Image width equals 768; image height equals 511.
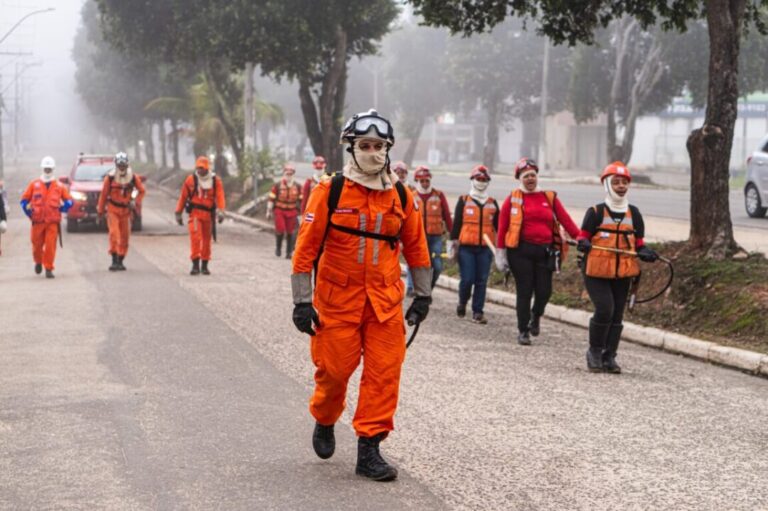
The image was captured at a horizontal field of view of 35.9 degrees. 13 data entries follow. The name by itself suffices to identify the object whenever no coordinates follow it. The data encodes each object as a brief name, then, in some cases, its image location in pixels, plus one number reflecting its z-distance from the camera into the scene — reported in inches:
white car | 978.1
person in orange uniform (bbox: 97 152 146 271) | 719.1
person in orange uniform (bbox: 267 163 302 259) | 828.0
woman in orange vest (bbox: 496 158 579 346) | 453.1
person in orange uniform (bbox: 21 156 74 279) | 680.4
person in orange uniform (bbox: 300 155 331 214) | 767.5
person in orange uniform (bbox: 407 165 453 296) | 559.2
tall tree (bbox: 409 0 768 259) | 533.3
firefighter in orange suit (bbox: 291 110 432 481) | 247.1
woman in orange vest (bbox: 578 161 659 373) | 385.7
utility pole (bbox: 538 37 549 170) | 2257.6
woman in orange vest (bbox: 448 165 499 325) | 515.5
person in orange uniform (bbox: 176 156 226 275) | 698.0
